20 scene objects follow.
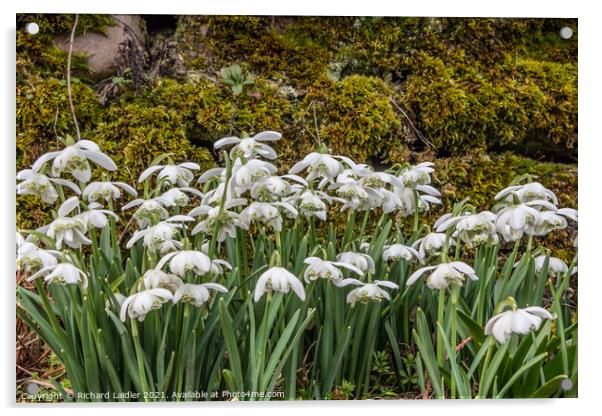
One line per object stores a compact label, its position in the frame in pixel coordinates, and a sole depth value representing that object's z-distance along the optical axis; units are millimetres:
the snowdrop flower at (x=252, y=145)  1277
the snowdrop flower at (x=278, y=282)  1244
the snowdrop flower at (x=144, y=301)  1224
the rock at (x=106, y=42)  1307
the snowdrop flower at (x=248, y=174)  1262
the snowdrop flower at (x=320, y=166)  1291
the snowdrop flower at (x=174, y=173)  1288
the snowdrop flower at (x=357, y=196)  1293
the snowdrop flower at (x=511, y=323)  1235
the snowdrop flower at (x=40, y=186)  1271
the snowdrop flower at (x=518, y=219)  1284
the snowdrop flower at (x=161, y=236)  1253
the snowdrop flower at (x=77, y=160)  1268
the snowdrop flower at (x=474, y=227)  1287
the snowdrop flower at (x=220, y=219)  1268
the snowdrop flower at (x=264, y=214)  1271
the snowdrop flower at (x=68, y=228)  1249
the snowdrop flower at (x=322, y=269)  1258
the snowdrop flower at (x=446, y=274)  1258
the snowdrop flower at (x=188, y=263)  1235
